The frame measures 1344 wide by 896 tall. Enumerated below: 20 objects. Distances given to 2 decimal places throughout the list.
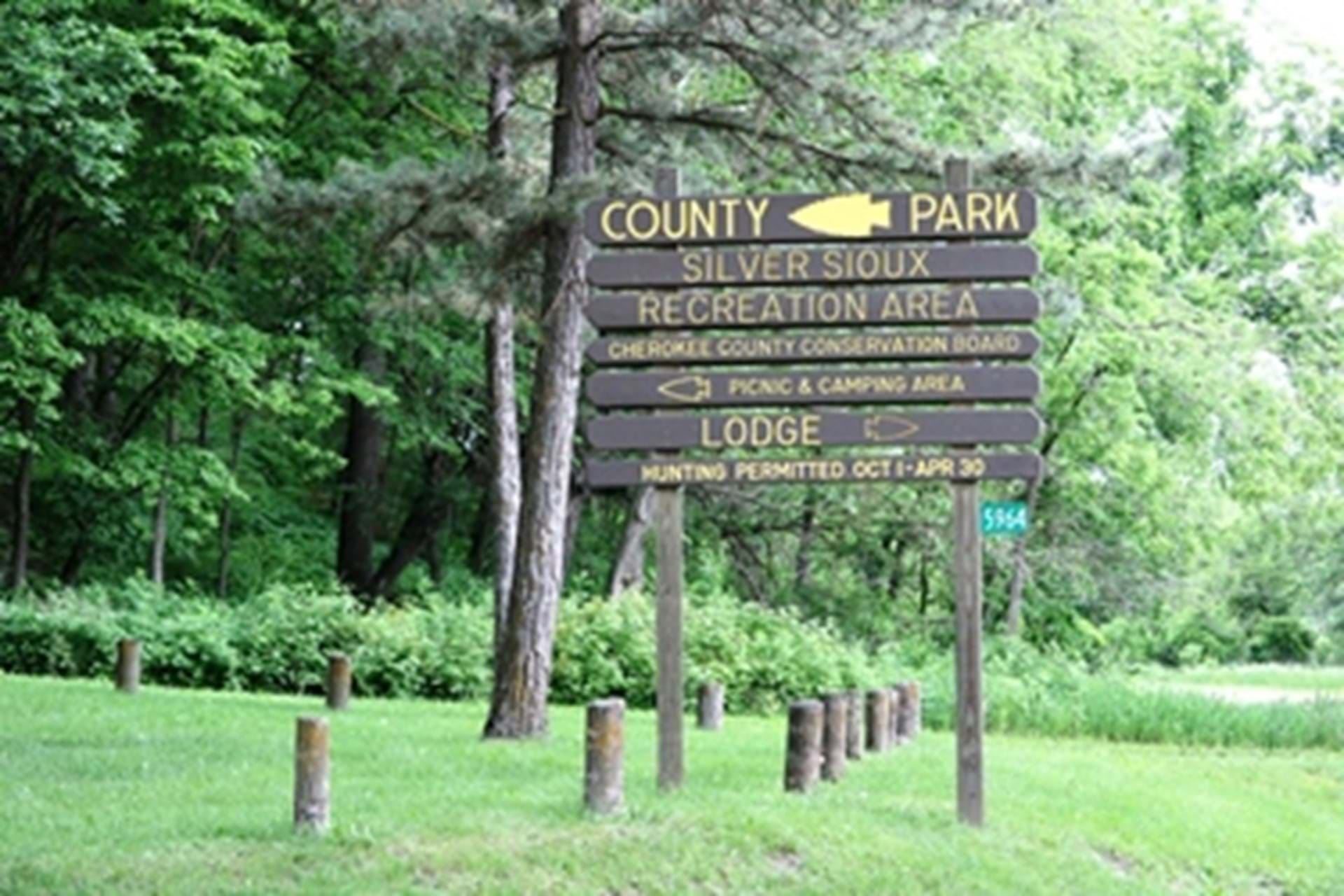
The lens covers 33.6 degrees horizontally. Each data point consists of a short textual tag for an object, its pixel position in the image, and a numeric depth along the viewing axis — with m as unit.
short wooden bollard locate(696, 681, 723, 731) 21.58
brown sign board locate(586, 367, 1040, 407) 14.80
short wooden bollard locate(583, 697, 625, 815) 12.97
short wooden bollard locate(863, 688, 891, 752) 18.98
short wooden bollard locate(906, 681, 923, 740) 21.17
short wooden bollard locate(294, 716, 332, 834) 12.10
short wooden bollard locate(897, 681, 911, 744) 21.00
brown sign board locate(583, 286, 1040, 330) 14.83
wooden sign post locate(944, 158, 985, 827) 14.65
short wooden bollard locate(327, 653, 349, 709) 22.58
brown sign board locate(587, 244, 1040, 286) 14.80
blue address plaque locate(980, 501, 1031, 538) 16.80
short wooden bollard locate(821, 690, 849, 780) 15.86
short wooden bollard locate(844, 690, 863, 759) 17.34
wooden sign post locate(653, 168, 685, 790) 14.70
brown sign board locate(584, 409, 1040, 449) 14.77
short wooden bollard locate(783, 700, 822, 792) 14.84
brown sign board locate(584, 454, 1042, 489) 14.70
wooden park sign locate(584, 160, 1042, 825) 14.76
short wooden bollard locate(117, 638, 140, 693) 23.20
